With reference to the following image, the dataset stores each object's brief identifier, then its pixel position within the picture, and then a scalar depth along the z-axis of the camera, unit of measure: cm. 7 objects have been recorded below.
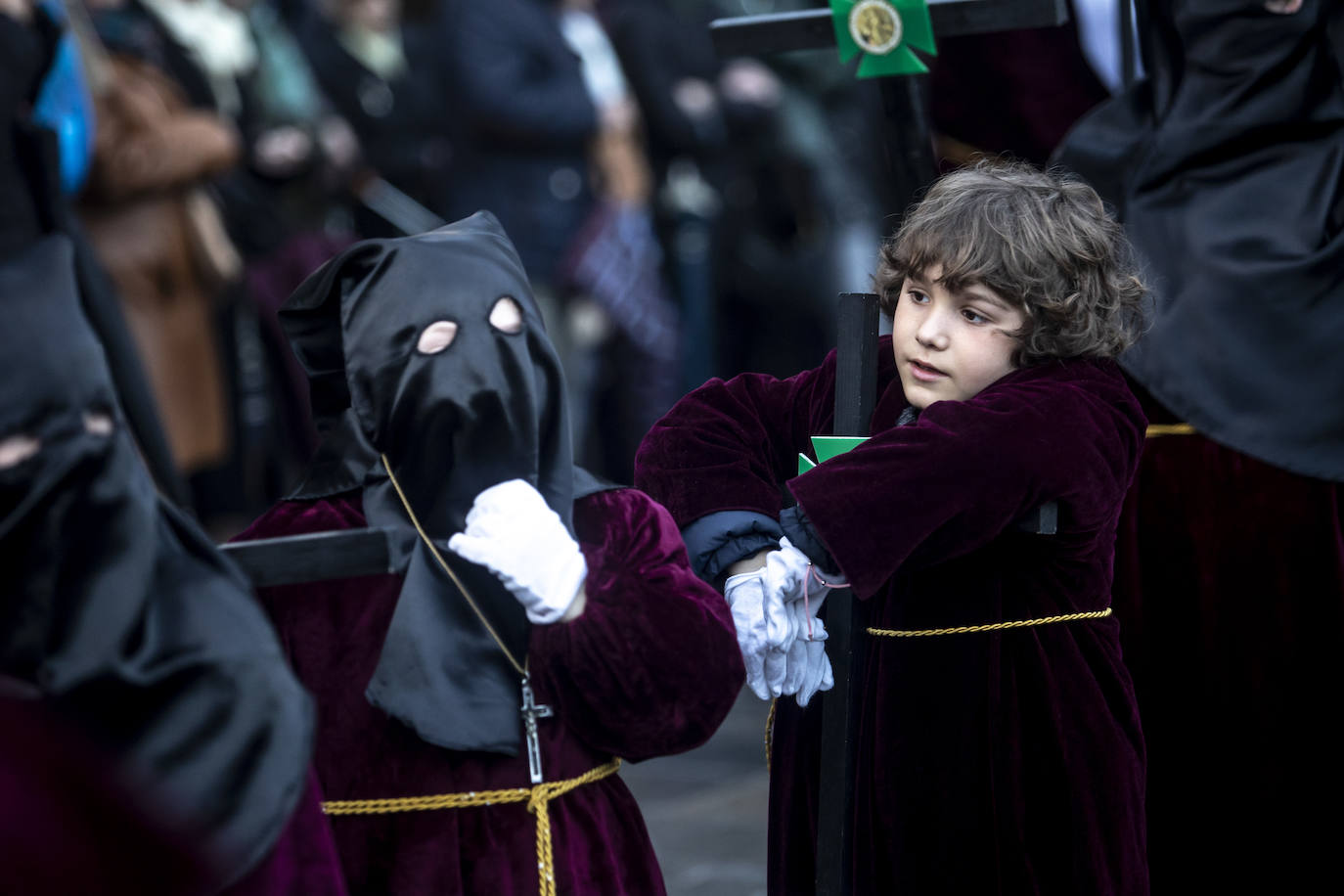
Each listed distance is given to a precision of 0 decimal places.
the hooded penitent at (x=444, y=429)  434
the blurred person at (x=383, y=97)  1271
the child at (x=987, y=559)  451
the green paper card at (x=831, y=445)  474
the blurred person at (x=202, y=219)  1082
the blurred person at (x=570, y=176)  1219
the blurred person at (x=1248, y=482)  606
